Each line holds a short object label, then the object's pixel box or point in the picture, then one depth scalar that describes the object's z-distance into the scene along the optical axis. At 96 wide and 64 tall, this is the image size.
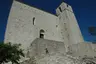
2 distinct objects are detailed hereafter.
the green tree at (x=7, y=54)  6.88
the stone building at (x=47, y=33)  7.20
